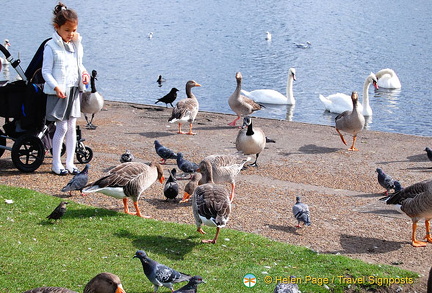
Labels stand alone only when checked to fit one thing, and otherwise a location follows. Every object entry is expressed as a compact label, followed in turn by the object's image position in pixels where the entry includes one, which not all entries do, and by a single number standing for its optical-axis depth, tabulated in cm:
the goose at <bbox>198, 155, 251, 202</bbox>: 1033
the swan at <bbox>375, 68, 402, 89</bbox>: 2889
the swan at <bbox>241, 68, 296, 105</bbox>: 2412
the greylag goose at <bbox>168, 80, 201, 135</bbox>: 1580
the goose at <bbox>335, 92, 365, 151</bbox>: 1548
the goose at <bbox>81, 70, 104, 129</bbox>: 1557
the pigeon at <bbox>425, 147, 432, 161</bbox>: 1355
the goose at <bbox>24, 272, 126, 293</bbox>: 526
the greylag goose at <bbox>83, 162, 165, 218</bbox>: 896
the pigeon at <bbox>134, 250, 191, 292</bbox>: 637
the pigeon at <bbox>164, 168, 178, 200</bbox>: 1016
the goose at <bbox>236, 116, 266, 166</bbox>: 1279
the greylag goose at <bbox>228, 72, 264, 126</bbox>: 1823
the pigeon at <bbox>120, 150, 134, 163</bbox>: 1205
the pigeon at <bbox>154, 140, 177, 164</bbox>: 1288
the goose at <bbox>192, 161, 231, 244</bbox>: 780
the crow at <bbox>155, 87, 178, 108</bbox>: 2001
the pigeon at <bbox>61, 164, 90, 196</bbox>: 987
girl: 1023
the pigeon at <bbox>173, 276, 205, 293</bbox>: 593
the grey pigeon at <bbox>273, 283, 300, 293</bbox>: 601
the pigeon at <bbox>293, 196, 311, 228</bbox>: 910
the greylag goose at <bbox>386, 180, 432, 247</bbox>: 876
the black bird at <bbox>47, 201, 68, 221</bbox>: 852
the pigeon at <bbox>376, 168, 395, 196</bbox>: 1127
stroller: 1073
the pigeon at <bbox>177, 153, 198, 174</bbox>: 1181
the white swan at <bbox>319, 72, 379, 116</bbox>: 2191
